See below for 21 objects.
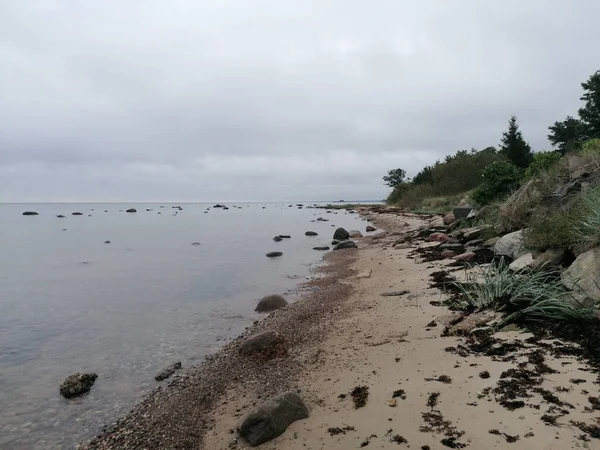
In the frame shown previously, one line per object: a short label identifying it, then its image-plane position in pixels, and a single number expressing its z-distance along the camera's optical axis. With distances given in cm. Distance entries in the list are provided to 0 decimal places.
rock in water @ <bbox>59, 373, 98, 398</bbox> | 581
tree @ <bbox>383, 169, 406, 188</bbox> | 9338
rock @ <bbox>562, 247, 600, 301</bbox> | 544
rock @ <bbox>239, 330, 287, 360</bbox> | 628
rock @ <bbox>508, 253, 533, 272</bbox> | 768
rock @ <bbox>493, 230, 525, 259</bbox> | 939
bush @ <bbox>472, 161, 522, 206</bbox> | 1898
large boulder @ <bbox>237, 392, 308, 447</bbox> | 382
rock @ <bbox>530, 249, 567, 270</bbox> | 715
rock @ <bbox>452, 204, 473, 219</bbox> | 1922
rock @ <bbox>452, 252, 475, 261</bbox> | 1140
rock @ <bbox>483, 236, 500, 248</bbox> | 1180
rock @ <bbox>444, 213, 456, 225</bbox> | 2099
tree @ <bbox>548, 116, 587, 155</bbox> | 4784
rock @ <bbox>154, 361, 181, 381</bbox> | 626
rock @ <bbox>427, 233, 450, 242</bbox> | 1638
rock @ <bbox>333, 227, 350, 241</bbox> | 2623
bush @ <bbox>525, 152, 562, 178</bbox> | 1814
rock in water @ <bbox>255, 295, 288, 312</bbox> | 1016
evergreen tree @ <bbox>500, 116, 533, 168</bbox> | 3850
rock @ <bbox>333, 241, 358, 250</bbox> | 2130
